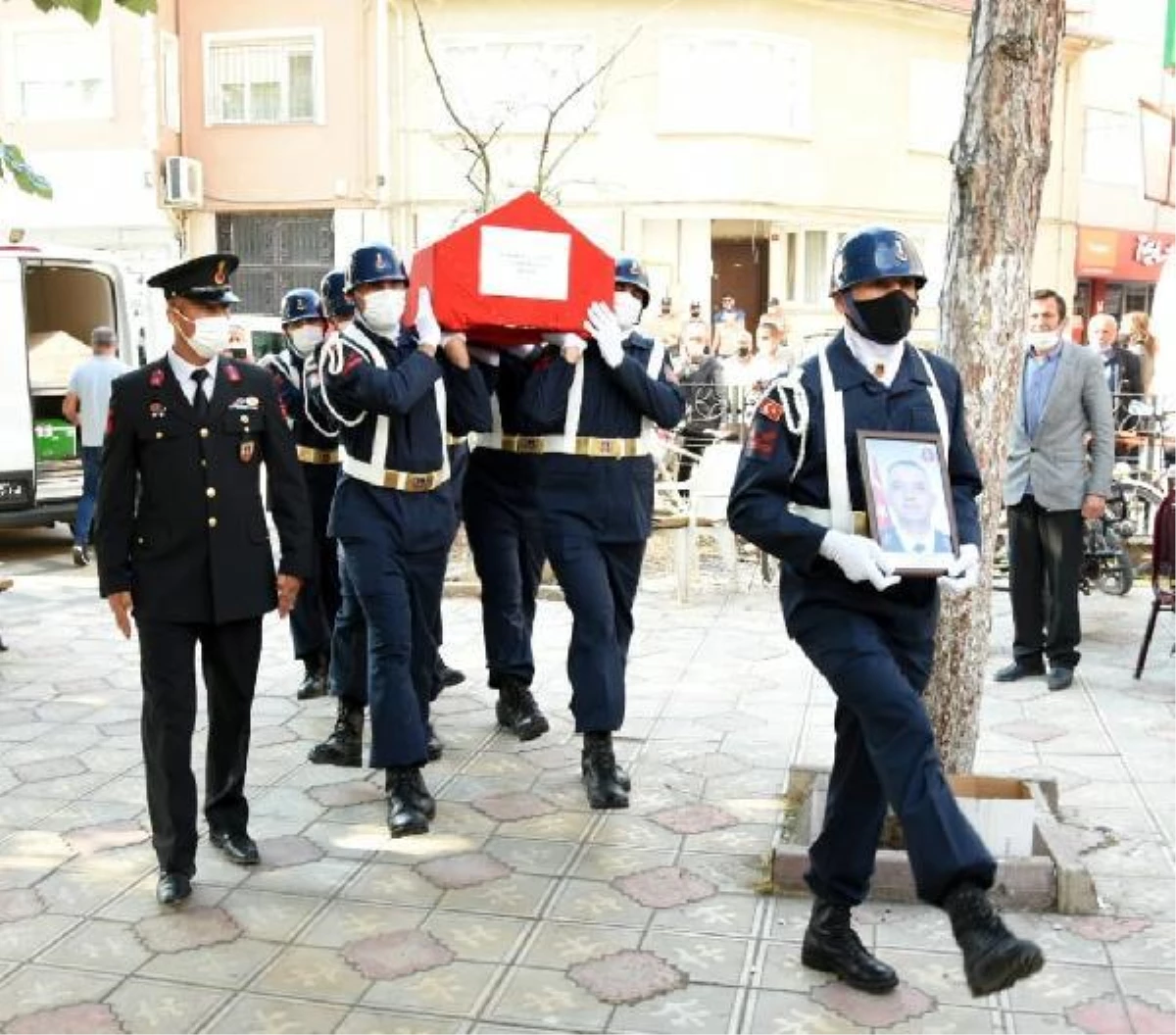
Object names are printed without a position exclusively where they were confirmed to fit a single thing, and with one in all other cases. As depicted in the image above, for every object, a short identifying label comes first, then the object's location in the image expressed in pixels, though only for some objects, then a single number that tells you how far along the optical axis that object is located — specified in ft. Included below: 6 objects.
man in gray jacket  24.44
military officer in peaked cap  14.87
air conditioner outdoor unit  78.07
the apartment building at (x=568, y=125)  76.02
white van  39.14
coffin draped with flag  17.34
